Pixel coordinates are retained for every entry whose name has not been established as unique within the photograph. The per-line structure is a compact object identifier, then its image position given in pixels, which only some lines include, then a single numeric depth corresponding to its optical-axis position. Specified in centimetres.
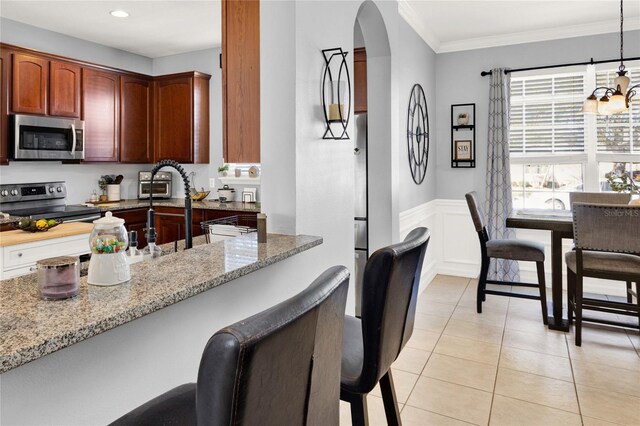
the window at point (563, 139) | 423
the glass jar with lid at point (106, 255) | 116
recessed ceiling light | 367
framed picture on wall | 480
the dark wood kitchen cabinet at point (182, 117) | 468
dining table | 326
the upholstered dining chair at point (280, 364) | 59
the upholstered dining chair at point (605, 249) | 281
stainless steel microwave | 365
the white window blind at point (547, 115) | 441
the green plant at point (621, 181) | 337
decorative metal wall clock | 403
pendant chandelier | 308
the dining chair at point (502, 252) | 350
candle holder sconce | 214
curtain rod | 415
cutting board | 290
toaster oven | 497
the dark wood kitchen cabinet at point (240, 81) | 202
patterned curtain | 451
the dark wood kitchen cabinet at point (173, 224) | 432
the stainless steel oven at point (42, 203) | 375
